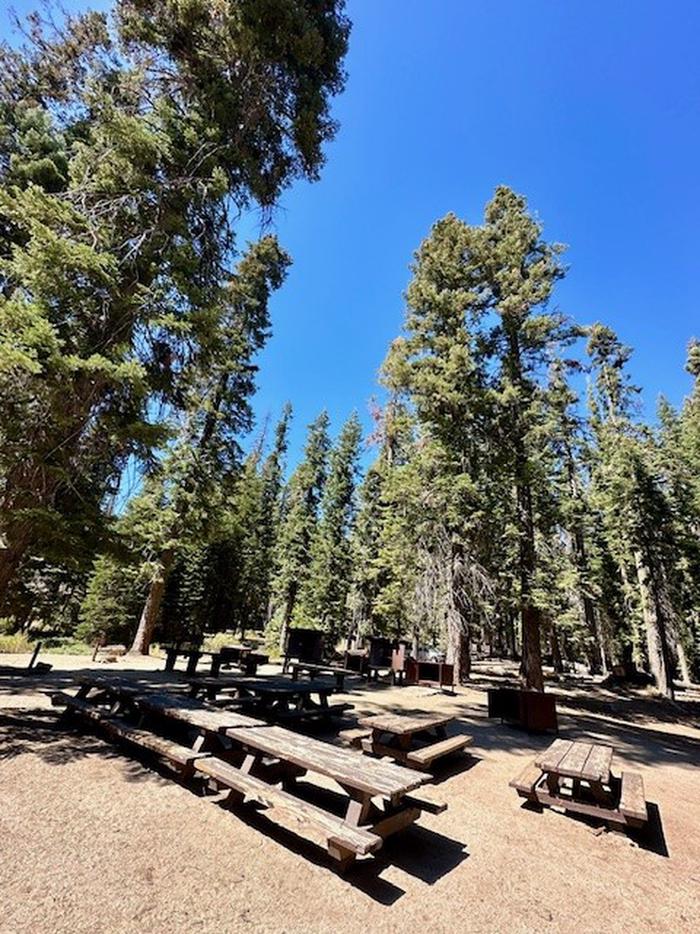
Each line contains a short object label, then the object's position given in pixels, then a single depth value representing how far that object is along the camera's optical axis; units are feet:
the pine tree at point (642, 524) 63.67
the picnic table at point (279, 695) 23.63
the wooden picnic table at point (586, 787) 14.73
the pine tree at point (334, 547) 88.92
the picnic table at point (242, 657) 38.50
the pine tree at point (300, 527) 90.89
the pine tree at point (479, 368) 43.68
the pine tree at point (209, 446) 54.39
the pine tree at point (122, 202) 20.21
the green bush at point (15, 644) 54.08
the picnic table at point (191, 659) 34.78
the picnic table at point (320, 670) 33.58
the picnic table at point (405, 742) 17.97
